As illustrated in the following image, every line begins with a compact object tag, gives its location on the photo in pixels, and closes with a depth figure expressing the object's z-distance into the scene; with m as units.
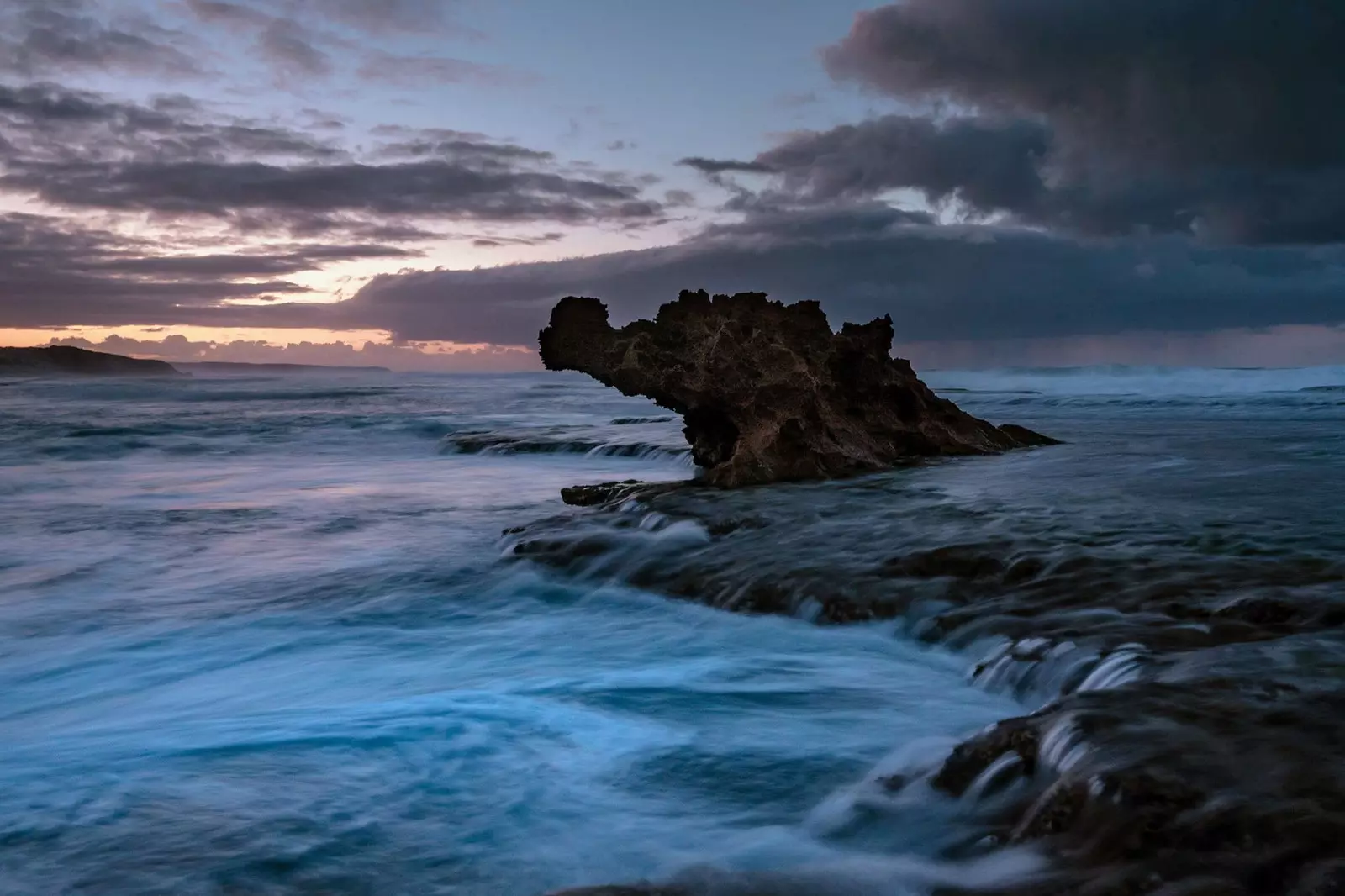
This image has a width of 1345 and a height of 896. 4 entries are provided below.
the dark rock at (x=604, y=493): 10.56
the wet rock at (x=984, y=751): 3.17
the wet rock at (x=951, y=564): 5.97
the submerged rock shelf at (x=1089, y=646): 2.46
